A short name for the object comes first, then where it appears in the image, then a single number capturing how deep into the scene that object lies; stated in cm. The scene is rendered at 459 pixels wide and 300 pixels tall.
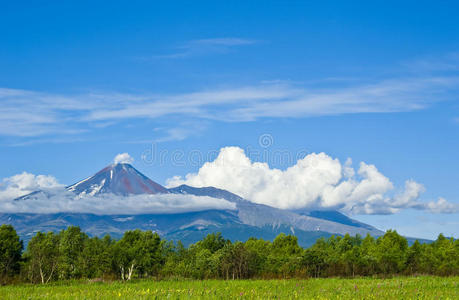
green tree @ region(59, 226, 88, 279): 10755
